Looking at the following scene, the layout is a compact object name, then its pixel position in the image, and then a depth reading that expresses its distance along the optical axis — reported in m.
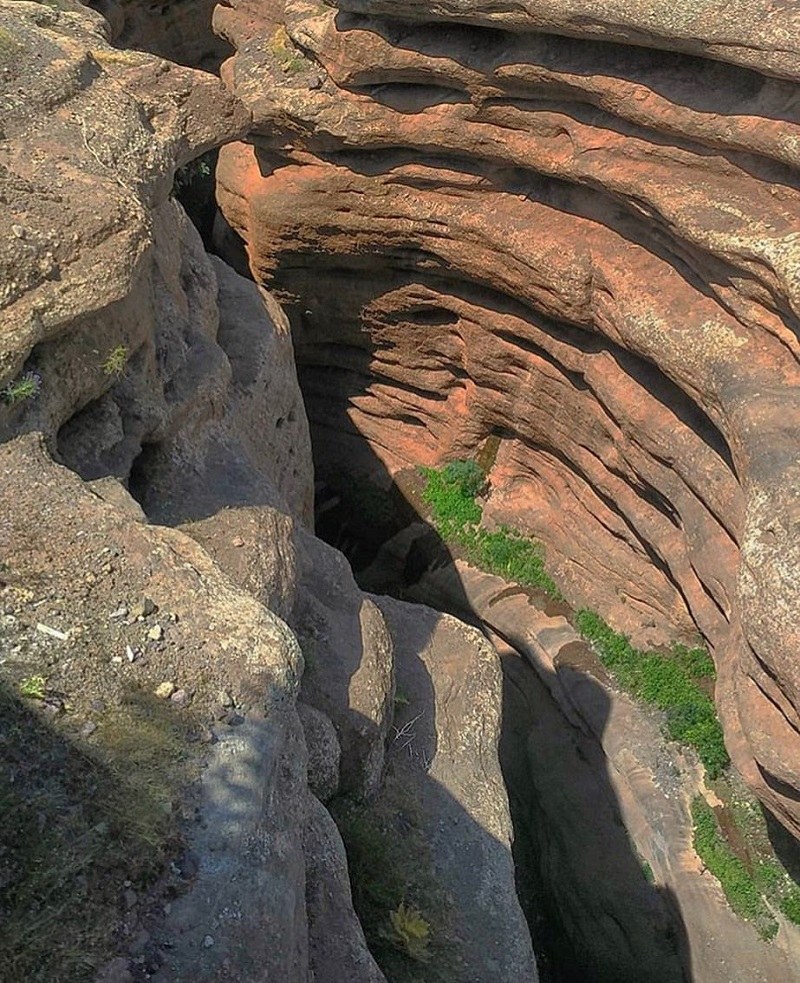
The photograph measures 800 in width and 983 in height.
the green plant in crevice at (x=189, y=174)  12.05
